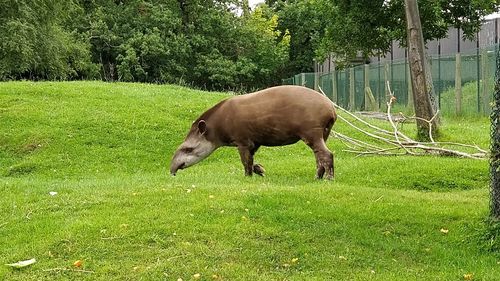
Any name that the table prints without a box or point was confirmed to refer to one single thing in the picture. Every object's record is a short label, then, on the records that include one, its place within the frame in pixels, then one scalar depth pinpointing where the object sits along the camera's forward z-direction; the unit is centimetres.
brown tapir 1059
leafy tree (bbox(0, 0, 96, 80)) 2792
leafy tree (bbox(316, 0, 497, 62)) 2084
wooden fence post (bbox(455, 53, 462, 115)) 2528
